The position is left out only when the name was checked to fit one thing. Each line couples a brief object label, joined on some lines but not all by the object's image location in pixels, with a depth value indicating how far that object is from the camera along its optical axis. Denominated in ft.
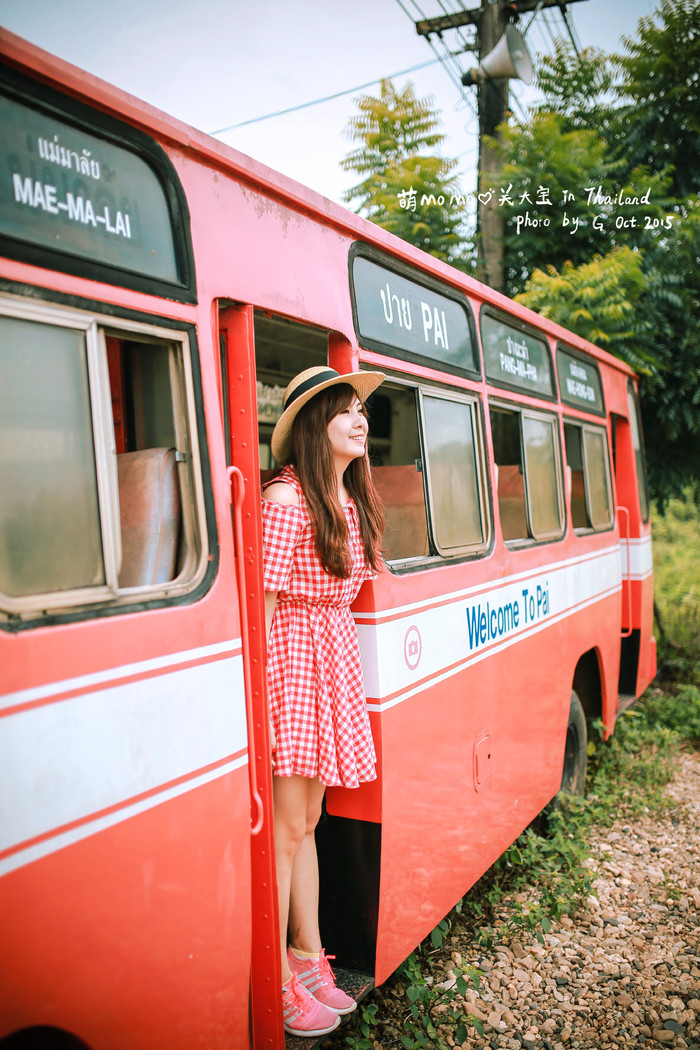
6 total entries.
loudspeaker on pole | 24.61
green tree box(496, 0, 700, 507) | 23.20
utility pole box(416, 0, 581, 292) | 25.80
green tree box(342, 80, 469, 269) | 25.20
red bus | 5.31
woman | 7.97
